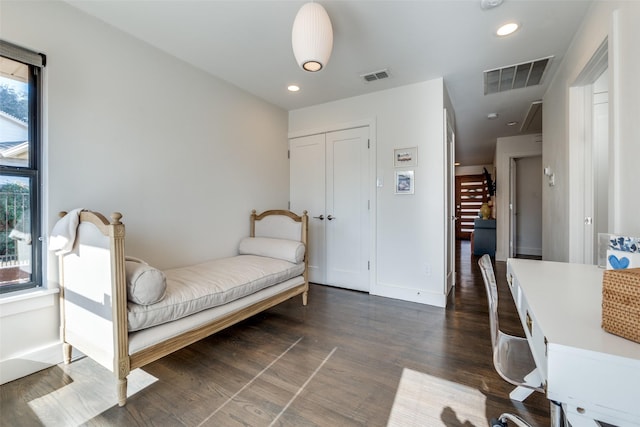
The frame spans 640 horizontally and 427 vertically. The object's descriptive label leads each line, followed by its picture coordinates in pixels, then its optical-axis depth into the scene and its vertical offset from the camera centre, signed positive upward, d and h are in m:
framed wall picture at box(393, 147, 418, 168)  3.04 +0.65
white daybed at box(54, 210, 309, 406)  1.40 -0.56
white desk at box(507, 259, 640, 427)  0.60 -0.37
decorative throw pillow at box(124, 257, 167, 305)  1.47 -0.40
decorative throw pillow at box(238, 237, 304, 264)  2.72 -0.37
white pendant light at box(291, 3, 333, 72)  1.66 +1.13
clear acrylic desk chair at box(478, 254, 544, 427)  1.12 -0.68
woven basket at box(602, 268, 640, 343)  0.68 -0.24
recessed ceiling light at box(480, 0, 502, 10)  1.79 +1.42
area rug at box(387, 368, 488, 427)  1.31 -1.02
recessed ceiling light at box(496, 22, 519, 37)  2.05 +1.45
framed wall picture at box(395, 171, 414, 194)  3.07 +0.36
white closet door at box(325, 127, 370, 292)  3.42 +0.06
